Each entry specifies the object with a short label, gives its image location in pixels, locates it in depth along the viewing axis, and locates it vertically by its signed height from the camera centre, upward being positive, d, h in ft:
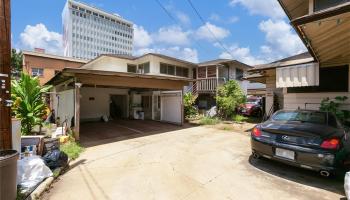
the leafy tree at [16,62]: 96.07 +17.77
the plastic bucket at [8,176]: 9.23 -3.69
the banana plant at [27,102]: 26.12 -0.50
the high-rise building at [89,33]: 200.34 +75.54
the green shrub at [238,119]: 45.60 -4.89
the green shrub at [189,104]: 48.55 -1.51
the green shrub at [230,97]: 45.73 +0.13
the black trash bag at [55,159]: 15.31 -4.79
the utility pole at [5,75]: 11.14 +1.30
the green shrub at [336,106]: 23.42 -1.08
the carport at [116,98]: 26.63 +0.08
